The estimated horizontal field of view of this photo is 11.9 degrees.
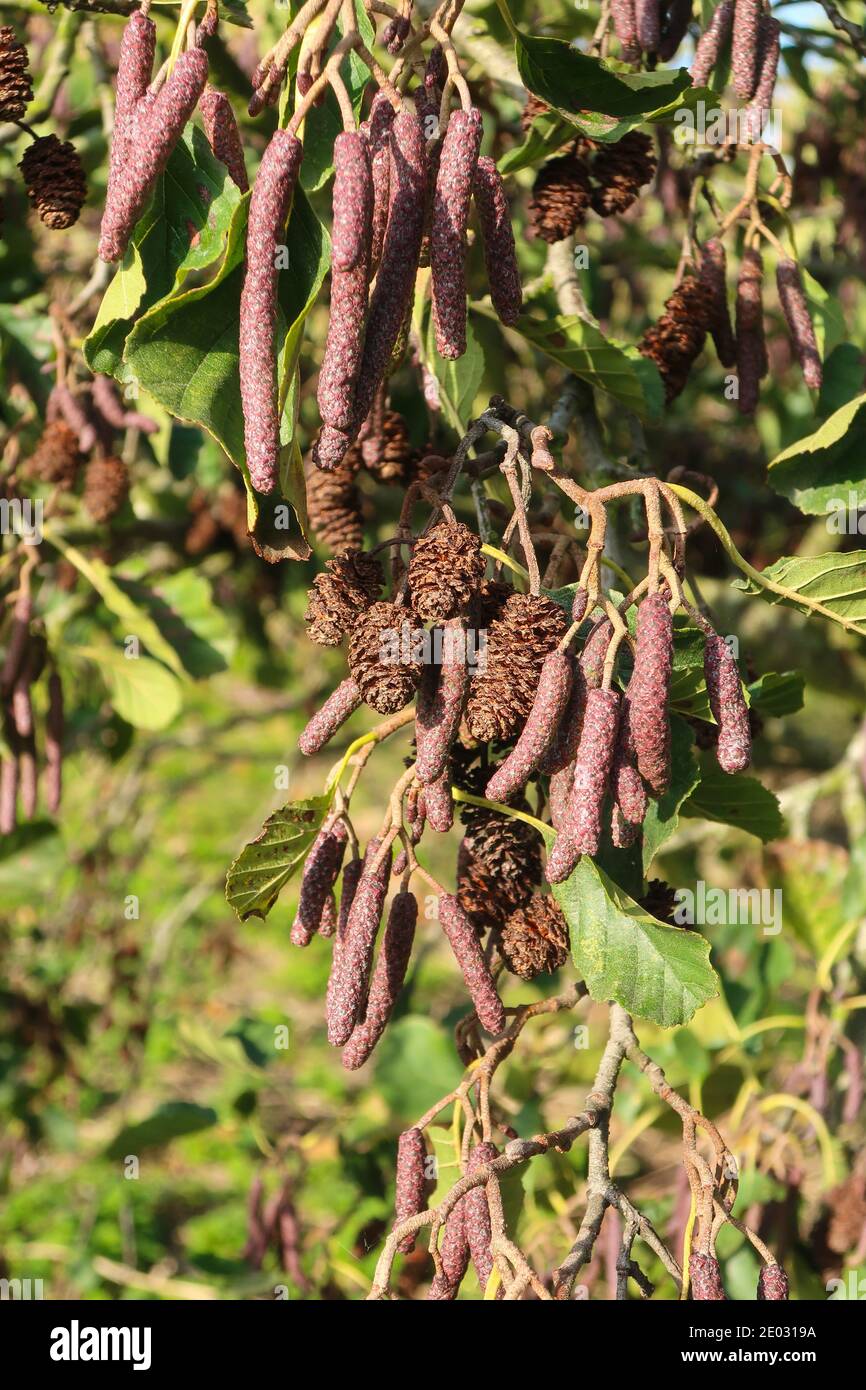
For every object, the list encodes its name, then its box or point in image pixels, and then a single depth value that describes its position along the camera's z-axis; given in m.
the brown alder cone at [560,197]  0.57
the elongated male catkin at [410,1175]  0.52
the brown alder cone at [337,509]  0.59
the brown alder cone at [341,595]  0.51
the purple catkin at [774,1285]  0.51
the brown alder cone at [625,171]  0.58
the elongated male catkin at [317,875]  0.52
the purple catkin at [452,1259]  0.50
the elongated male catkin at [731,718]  0.50
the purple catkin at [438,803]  0.50
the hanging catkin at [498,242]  0.50
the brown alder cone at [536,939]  0.52
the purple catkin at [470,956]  0.52
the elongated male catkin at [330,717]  0.51
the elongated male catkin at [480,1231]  0.50
